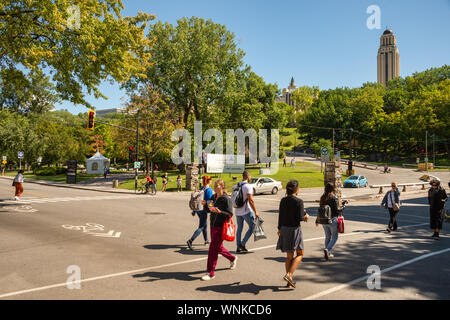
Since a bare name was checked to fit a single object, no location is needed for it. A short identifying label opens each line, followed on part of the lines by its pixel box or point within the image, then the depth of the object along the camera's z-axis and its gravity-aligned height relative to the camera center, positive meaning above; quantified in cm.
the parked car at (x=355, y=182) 3628 -232
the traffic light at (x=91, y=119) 2618 +353
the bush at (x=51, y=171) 5072 -145
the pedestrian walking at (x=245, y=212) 809 -129
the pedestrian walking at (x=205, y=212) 812 -136
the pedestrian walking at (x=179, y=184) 3034 -211
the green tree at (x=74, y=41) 1377 +566
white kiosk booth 5248 -35
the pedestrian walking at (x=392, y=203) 1132 -146
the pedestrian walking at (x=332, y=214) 754 -123
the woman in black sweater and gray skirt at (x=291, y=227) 571 -118
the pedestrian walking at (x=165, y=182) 3152 -197
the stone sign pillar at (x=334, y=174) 1997 -78
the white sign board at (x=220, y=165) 4088 -51
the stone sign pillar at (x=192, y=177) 3186 -156
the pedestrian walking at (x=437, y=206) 1030 -144
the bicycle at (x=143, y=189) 2880 -261
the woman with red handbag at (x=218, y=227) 605 -125
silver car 2775 -208
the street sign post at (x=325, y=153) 2227 +60
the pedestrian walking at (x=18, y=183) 1859 -122
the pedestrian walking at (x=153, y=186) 2831 -213
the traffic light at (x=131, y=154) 3308 +82
